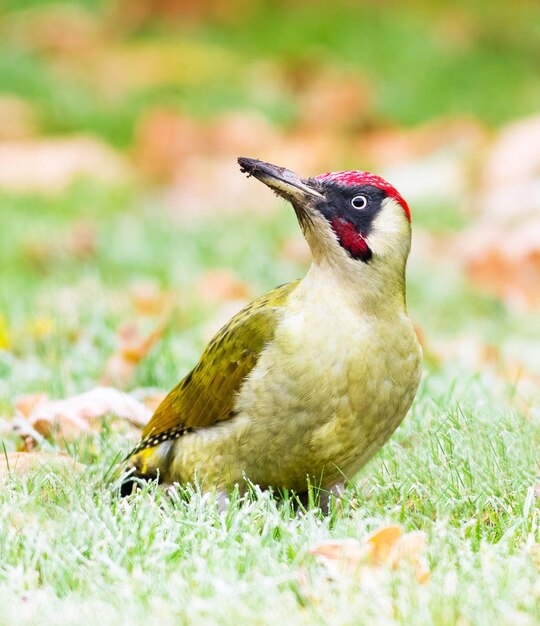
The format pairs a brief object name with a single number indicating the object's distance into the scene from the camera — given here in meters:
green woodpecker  6.05
